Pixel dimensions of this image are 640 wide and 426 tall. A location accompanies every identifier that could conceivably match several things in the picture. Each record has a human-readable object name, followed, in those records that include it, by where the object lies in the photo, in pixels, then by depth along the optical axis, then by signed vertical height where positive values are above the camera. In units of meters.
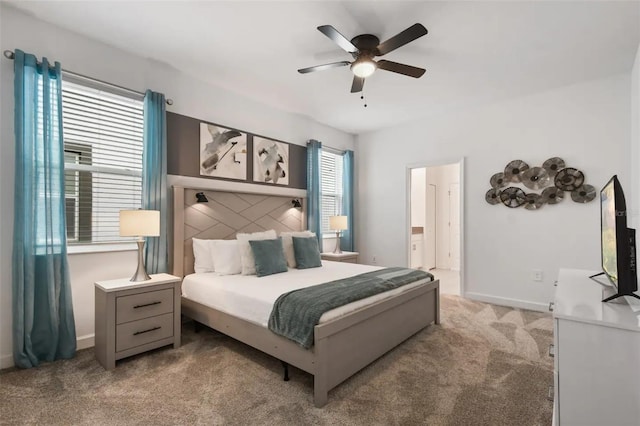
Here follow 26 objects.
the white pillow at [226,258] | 3.20 -0.46
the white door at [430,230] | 6.99 -0.38
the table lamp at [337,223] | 4.91 -0.14
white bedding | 2.35 -0.65
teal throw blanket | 2.03 -0.63
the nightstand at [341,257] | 4.72 -0.66
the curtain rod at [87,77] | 2.38 +1.22
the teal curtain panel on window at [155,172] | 3.04 +0.42
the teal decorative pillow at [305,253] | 3.65 -0.47
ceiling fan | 2.41 +1.31
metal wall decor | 3.70 +0.37
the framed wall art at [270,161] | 4.20 +0.75
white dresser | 1.27 -0.65
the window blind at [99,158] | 2.72 +0.53
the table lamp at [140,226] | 2.56 -0.10
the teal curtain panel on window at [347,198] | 5.52 +0.29
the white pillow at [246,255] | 3.19 -0.43
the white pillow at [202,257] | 3.33 -0.46
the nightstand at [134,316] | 2.41 -0.85
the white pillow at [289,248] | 3.74 -0.42
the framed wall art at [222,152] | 3.66 +0.77
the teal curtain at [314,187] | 4.84 +0.43
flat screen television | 1.51 -0.17
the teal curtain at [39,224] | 2.35 -0.08
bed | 2.07 -0.76
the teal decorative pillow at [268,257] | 3.15 -0.45
